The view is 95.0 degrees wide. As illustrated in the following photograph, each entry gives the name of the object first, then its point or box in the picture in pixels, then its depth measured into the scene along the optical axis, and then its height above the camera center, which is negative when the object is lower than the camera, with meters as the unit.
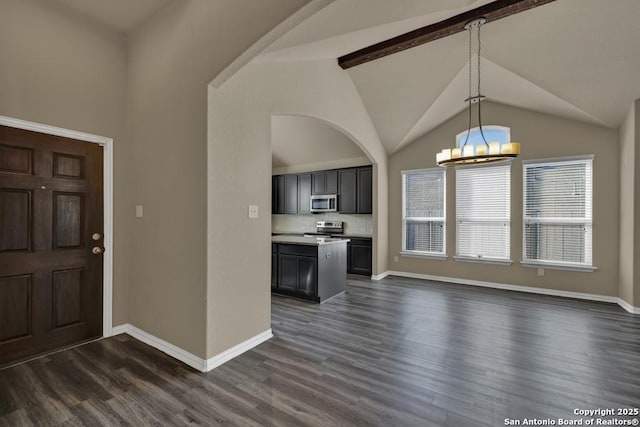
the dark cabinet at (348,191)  6.46 +0.48
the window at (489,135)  5.24 +1.44
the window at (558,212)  4.65 +0.02
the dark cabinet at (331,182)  6.73 +0.72
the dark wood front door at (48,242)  2.54 -0.28
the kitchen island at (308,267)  4.31 -0.84
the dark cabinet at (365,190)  6.22 +0.49
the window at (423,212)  5.91 +0.02
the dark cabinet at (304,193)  7.20 +0.50
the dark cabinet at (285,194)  7.49 +0.49
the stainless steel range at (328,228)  6.95 -0.36
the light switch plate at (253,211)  2.89 +0.02
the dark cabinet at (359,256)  6.11 -0.92
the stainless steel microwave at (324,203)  6.72 +0.23
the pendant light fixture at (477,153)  3.36 +0.72
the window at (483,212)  5.28 +0.02
